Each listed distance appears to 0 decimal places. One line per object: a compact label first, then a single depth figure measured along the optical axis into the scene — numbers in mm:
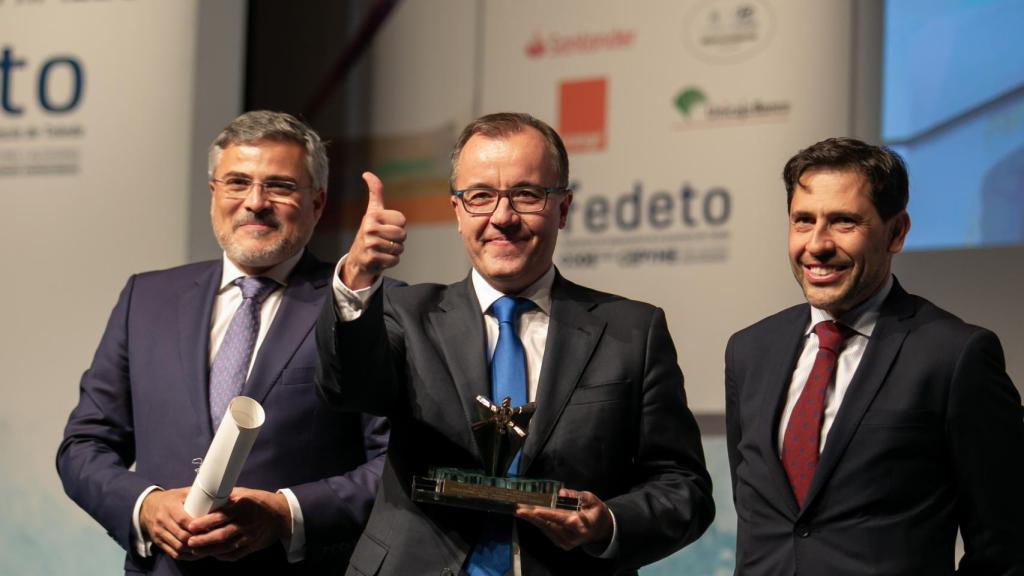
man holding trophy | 5535
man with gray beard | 6691
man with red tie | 5715
